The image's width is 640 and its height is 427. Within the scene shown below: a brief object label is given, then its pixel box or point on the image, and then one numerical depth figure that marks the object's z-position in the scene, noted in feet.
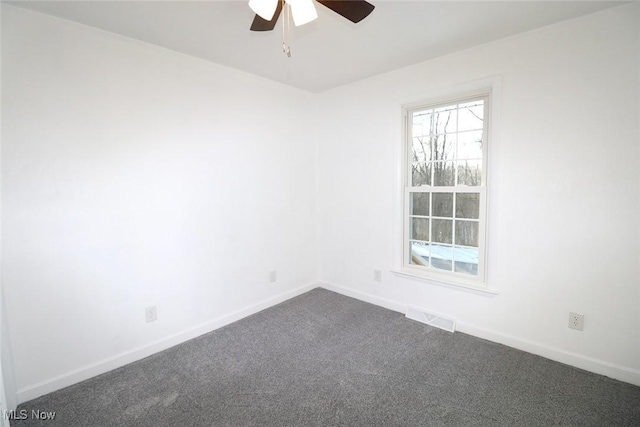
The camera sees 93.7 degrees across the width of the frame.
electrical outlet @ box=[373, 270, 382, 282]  10.82
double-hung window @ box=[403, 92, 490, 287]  8.64
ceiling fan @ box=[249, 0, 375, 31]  4.89
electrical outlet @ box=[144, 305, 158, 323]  7.93
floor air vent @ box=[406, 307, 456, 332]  9.05
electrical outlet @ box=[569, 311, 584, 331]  7.16
